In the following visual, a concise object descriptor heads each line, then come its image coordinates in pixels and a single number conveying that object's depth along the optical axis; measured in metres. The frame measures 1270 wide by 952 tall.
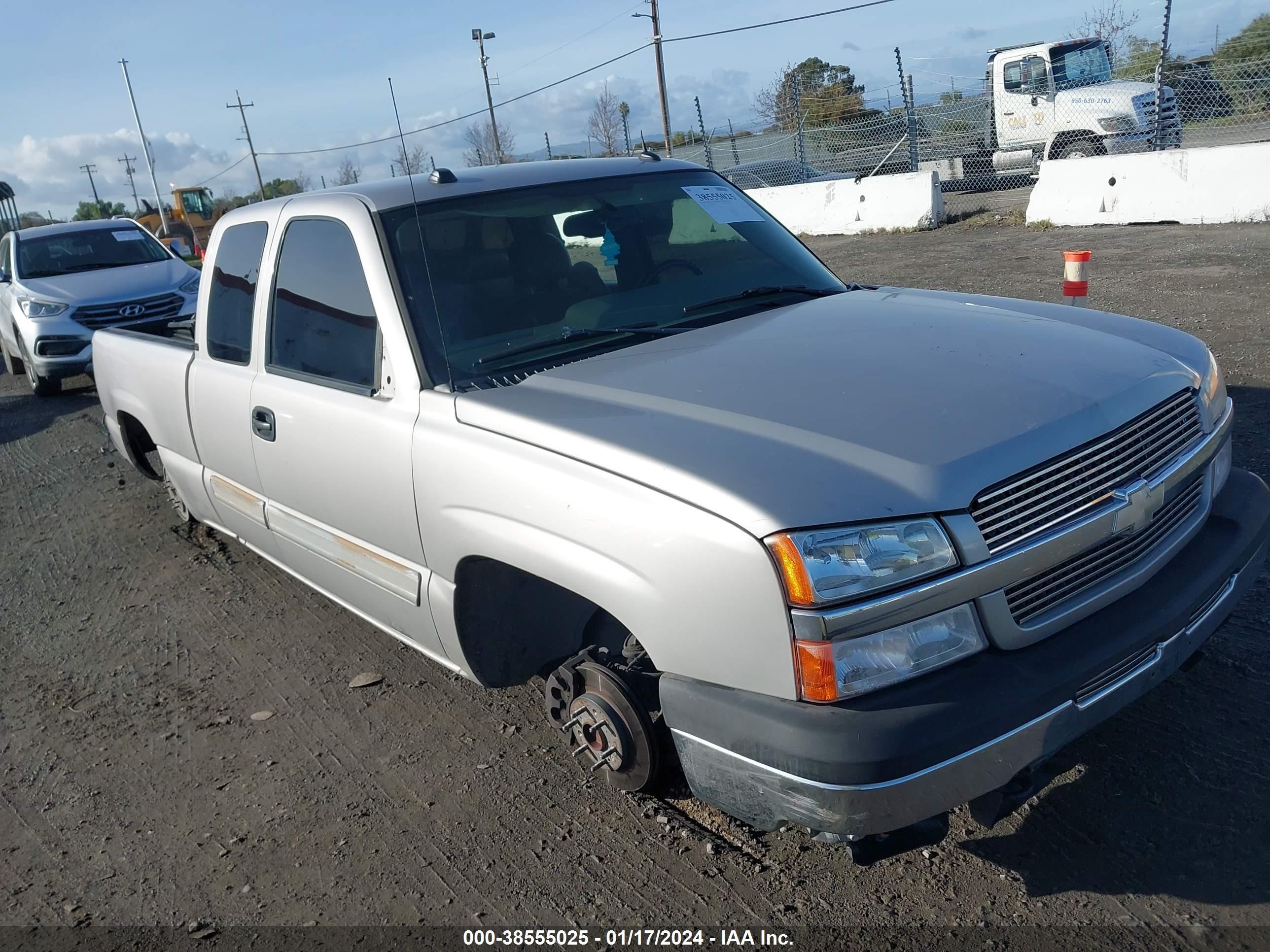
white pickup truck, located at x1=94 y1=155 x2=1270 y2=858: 2.11
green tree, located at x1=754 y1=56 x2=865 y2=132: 18.88
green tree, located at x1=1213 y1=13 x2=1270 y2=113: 13.80
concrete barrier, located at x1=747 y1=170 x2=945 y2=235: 14.64
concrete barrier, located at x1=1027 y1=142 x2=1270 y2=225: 11.18
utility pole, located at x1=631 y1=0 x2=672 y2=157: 25.14
